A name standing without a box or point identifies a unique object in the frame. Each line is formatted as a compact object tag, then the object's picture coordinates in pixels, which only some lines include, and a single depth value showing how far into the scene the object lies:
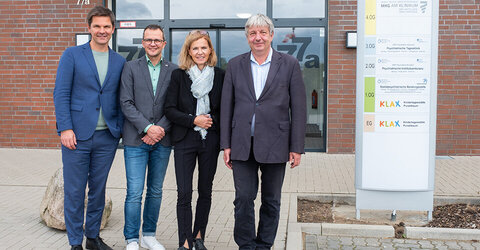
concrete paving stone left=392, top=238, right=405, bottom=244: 4.69
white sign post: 4.95
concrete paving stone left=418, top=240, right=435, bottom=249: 4.54
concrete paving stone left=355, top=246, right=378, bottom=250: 4.48
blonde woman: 3.86
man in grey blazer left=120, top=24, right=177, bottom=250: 3.96
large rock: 4.73
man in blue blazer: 3.88
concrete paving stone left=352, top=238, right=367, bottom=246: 4.61
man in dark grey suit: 3.76
